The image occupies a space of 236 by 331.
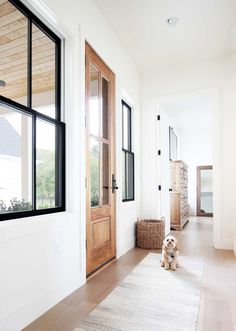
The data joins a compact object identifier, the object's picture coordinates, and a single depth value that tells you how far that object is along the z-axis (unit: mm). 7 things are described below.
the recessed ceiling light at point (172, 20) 3098
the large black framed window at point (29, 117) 1812
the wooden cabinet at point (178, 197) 5578
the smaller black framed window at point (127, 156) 3939
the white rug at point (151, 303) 1751
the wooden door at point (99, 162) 2746
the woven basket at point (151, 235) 3818
